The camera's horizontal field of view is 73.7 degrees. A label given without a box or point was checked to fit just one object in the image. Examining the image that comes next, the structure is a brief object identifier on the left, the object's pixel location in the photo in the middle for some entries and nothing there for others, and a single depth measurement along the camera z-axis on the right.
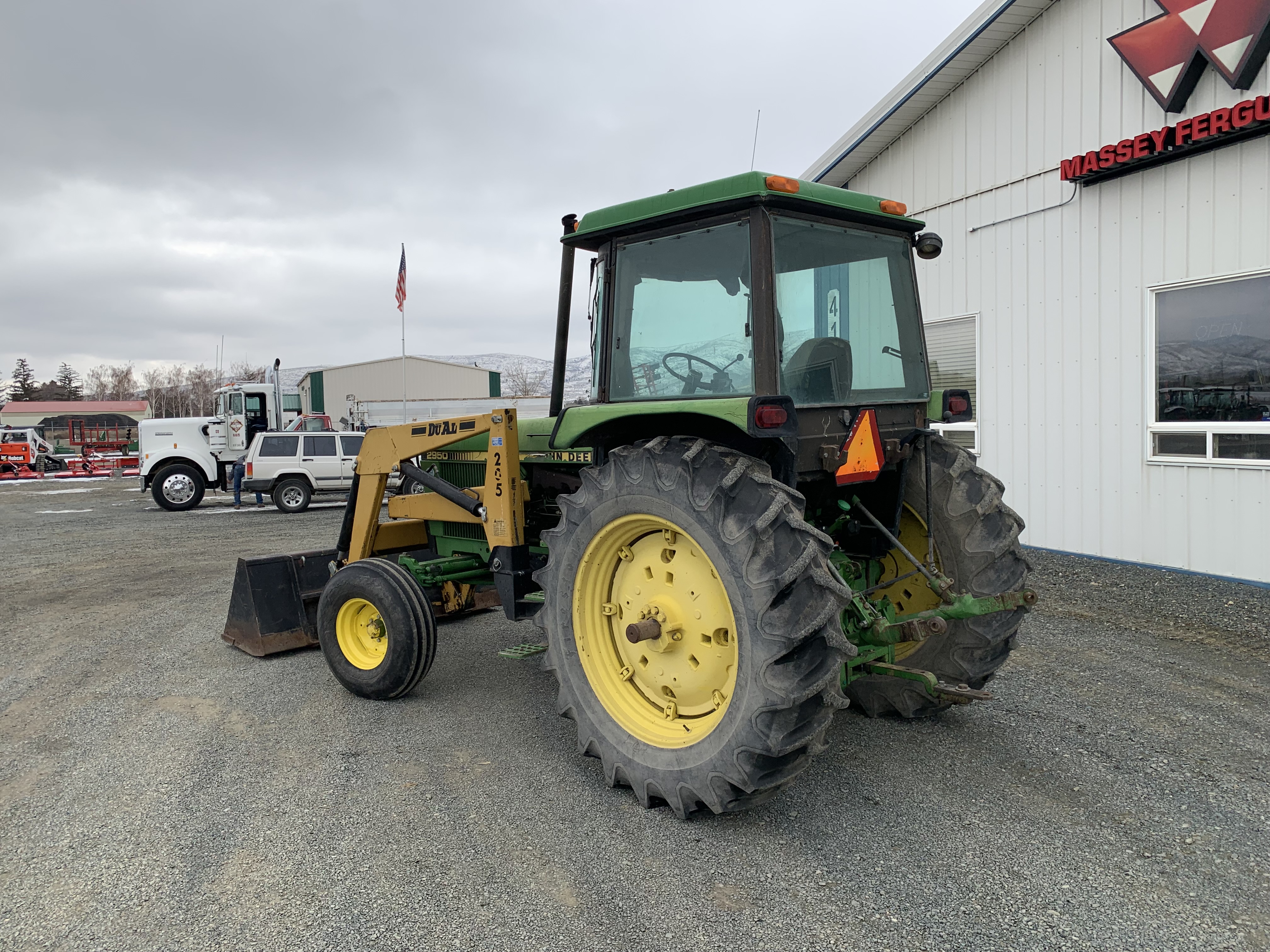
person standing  17.92
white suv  16.95
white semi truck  18.16
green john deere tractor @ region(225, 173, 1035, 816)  3.08
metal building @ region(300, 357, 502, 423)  51.31
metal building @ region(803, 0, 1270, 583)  6.95
